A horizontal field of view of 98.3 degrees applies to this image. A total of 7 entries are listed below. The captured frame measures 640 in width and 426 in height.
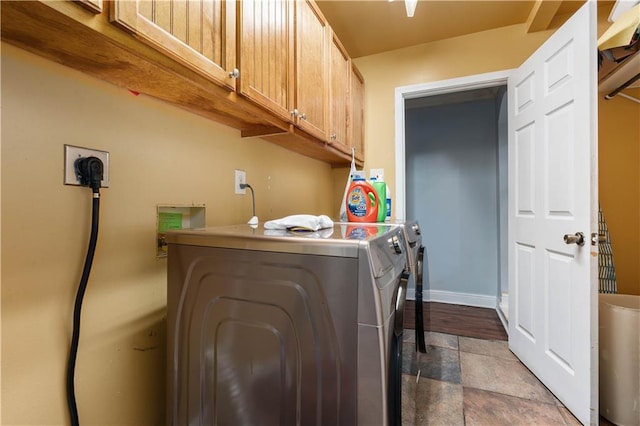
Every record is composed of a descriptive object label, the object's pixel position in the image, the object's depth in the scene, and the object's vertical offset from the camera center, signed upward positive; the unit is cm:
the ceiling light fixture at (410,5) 127 +97
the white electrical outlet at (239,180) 137 +17
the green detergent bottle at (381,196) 157 +10
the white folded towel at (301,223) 90 -4
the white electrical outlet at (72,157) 74 +15
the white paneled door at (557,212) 132 +0
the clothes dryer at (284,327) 67 -31
